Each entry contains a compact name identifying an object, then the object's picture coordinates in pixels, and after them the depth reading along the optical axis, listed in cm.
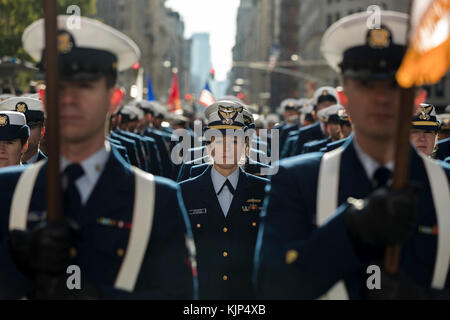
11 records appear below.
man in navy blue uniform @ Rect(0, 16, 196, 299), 322
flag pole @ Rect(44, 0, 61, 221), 288
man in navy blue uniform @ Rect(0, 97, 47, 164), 780
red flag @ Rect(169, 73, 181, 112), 2988
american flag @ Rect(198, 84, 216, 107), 1739
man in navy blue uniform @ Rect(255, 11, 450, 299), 307
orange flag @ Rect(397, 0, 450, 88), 266
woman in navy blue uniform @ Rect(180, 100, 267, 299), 601
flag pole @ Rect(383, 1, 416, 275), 272
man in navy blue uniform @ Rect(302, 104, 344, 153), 1011
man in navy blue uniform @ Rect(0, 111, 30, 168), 659
